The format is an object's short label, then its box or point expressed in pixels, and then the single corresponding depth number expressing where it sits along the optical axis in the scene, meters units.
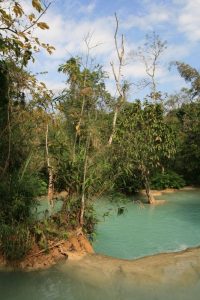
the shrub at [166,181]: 11.43
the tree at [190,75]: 15.49
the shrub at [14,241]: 3.75
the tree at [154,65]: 14.70
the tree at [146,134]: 8.49
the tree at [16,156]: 3.79
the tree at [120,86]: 11.67
